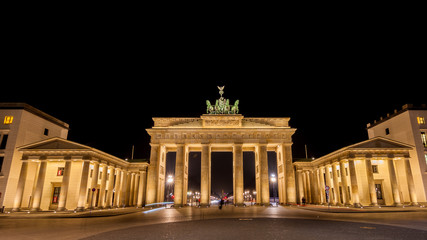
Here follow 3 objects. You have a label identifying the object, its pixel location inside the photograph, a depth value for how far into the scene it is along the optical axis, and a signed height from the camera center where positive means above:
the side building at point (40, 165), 36.09 +3.12
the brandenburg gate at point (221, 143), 45.22 +8.10
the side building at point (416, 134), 39.96 +8.84
